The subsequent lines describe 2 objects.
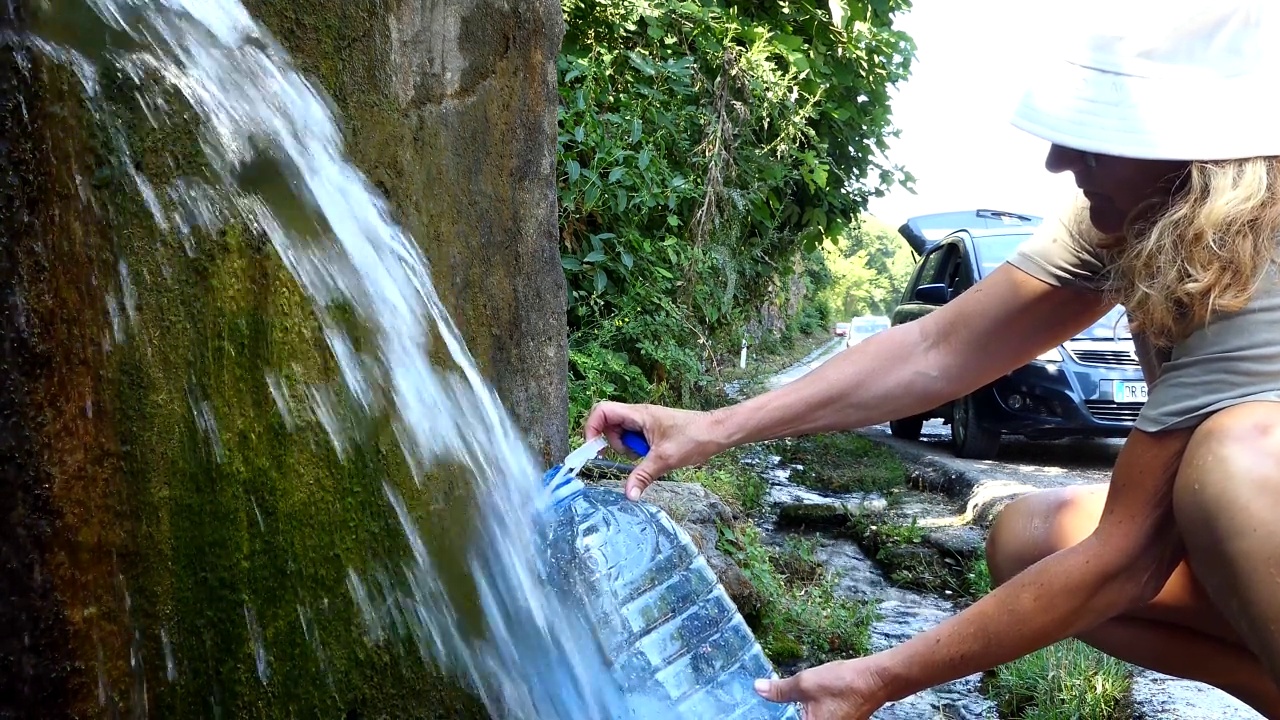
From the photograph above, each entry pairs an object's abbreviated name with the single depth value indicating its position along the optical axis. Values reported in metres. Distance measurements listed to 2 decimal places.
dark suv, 6.70
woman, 1.56
